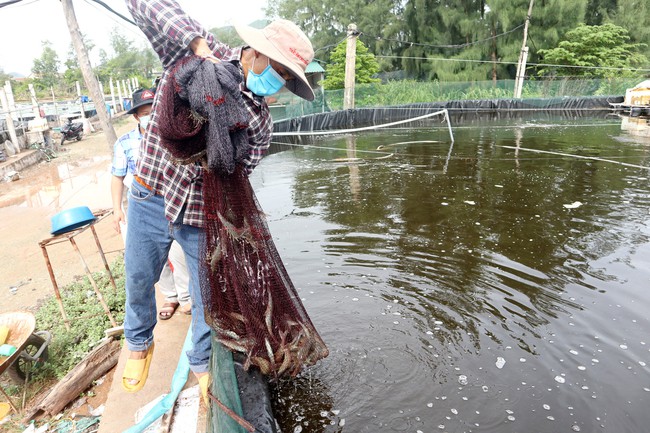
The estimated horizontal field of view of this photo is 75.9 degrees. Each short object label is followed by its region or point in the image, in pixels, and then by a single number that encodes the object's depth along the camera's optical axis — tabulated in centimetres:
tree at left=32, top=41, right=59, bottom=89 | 4285
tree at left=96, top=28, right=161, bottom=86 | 4961
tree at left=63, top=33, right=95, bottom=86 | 4272
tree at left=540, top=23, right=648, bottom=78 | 2658
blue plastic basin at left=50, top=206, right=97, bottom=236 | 341
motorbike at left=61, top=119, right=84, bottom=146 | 1842
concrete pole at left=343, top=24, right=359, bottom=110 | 1862
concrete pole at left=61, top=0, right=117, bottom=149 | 561
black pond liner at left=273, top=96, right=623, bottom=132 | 2158
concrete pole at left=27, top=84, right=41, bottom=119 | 1582
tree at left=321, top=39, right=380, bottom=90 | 2893
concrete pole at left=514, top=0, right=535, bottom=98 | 2409
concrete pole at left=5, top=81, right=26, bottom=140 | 1371
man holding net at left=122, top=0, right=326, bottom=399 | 161
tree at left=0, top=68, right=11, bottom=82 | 3919
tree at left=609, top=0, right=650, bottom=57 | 2970
